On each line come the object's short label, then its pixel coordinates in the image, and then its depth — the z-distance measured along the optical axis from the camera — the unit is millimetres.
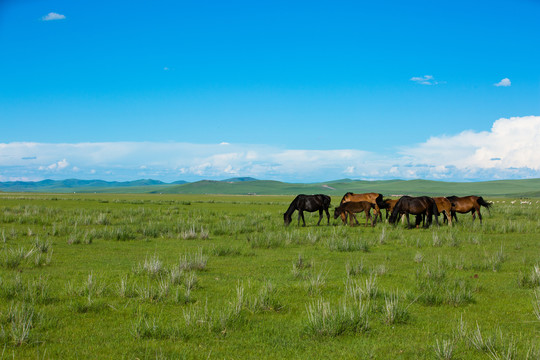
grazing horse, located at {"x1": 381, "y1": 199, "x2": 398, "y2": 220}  25430
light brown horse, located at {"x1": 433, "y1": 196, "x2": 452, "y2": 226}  23391
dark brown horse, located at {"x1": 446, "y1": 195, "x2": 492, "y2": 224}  24953
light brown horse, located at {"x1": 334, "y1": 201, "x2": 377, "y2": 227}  23344
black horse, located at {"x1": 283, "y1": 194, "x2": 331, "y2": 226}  24391
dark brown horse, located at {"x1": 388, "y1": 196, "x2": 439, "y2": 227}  21812
